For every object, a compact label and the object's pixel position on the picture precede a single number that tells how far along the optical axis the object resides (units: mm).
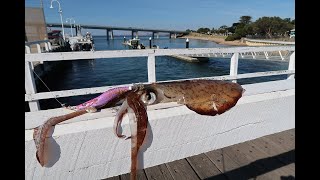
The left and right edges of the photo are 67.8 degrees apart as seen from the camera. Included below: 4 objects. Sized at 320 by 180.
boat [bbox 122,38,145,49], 61256
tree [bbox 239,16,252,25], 120738
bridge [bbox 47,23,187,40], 127688
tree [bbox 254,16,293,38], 86938
